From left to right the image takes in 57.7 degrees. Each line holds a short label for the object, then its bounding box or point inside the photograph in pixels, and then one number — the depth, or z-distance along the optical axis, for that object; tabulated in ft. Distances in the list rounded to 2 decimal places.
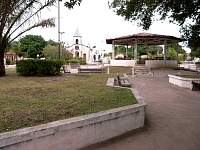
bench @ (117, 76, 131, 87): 29.27
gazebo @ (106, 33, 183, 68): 68.32
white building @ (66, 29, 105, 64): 155.55
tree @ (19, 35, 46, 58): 159.16
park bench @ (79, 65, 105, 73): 54.37
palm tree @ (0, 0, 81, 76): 31.74
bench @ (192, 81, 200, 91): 30.56
